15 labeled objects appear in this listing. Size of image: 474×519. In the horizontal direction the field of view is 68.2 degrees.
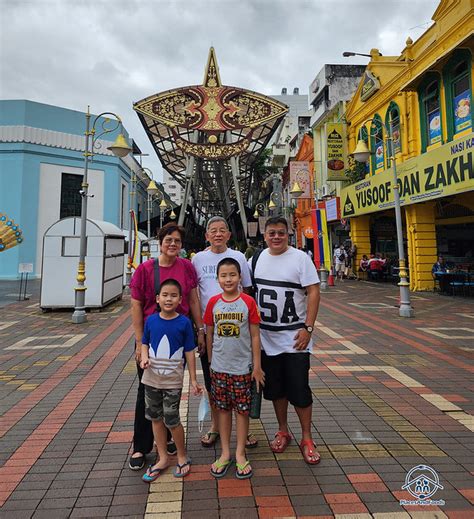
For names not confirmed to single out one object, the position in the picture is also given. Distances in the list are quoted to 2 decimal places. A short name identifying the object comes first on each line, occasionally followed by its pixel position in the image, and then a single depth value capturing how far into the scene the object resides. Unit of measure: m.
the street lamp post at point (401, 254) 8.69
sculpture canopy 21.75
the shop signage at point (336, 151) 18.02
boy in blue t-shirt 2.42
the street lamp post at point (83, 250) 8.27
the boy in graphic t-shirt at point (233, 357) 2.46
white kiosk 9.48
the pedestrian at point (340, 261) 17.95
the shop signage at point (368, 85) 15.73
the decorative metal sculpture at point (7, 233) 12.07
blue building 19.80
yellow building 10.82
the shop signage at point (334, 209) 19.06
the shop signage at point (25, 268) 11.78
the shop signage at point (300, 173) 22.97
